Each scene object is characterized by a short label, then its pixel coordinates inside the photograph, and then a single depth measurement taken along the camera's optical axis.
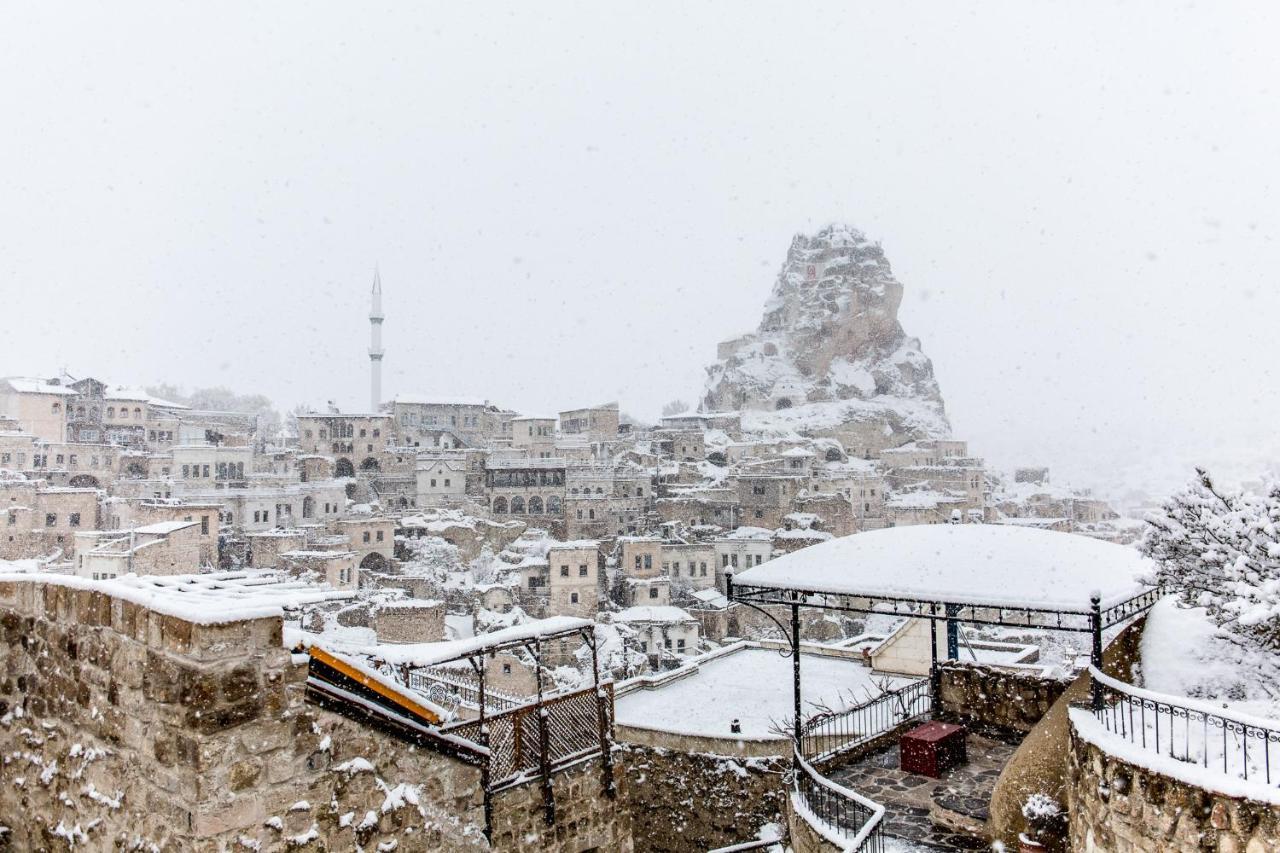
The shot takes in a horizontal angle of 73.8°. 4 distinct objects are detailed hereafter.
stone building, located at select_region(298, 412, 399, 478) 60.62
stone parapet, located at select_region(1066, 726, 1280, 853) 4.98
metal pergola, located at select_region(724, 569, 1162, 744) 7.55
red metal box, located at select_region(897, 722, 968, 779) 9.45
